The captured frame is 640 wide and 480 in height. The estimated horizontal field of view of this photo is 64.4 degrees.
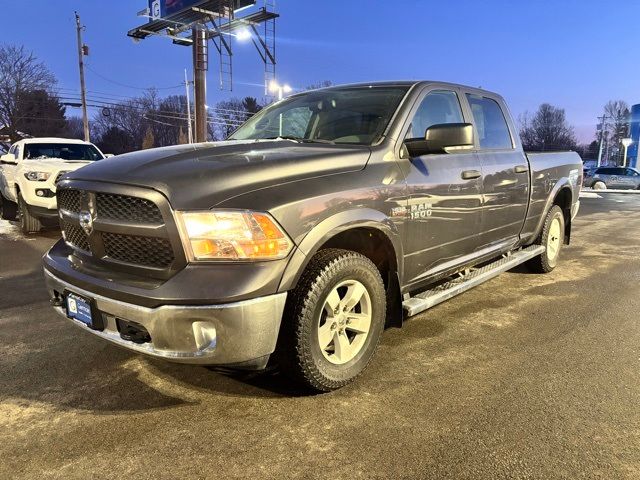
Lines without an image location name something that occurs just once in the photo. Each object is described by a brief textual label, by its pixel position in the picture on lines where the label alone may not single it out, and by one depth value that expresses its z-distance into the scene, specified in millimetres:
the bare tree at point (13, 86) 40594
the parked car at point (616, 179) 27844
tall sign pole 23391
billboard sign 25781
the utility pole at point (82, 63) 35062
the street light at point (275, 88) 20338
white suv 8906
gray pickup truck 2480
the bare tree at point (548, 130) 82438
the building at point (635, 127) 58325
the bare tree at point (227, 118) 58219
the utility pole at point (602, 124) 65562
